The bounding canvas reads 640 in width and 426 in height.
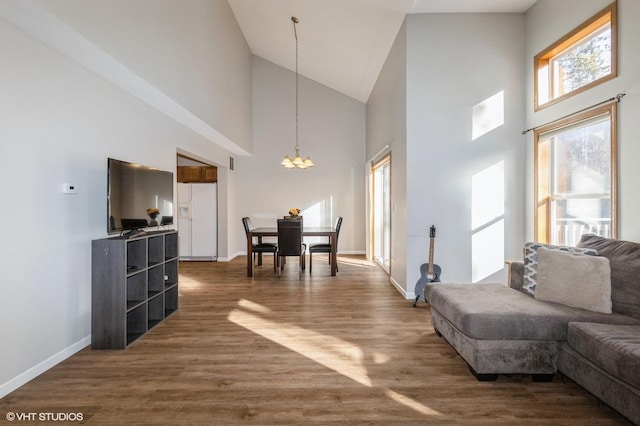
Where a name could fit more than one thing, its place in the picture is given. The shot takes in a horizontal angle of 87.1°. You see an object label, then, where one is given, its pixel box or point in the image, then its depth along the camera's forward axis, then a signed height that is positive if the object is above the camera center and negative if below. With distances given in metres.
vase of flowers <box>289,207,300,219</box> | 6.38 -0.03
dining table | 5.72 -0.47
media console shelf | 2.81 -0.70
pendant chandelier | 5.84 +0.87
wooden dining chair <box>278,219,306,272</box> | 5.58 -0.42
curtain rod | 2.85 +0.99
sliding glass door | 6.38 +0.02
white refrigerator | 7.27 -0.19
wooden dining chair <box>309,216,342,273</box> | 6.00 -0.66
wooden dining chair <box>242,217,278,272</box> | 5.96 -0.65
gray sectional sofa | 1.82 -0.74
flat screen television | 2.89 +0.14
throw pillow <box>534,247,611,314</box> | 2.35 -0.50
